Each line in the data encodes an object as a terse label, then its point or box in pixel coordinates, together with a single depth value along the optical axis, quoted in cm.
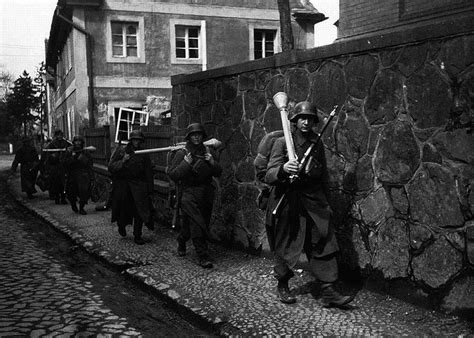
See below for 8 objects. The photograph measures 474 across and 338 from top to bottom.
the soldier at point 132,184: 807
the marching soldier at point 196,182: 646
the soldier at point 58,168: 1306
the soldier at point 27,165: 1448
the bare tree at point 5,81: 9704
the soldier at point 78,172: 1144
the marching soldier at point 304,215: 469
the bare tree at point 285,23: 1567
